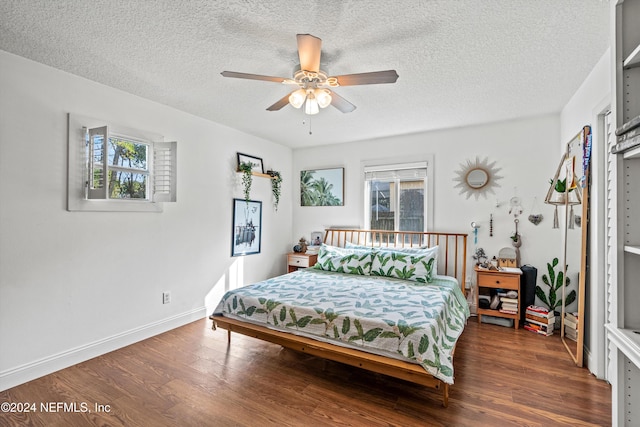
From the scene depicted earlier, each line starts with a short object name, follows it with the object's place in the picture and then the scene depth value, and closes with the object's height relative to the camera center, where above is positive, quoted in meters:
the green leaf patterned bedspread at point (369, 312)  1.99 -0.79
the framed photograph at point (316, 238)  4.93 -0.41
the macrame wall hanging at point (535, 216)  3.53 +0.01
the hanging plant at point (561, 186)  2.94 +0.31
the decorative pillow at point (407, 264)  3.37 -0.59
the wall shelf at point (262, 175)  4.39 +0.59
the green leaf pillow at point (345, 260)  3.67 -0.60
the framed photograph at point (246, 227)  4.19 -0.22
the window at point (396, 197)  4.28 +0.28
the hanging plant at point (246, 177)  4.17 +0.52
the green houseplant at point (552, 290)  3.32 -0.85
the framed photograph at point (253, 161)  4.24 +0.78
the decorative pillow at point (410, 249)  3.56 -0.46
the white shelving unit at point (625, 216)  1.26 +0.01
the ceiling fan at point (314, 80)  1.84 +0.93
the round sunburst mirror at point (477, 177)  3.79 +0.51
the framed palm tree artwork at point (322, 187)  4.86 +0.46
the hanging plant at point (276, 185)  4.82 +0.47
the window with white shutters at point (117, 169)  2.56 +0.41
